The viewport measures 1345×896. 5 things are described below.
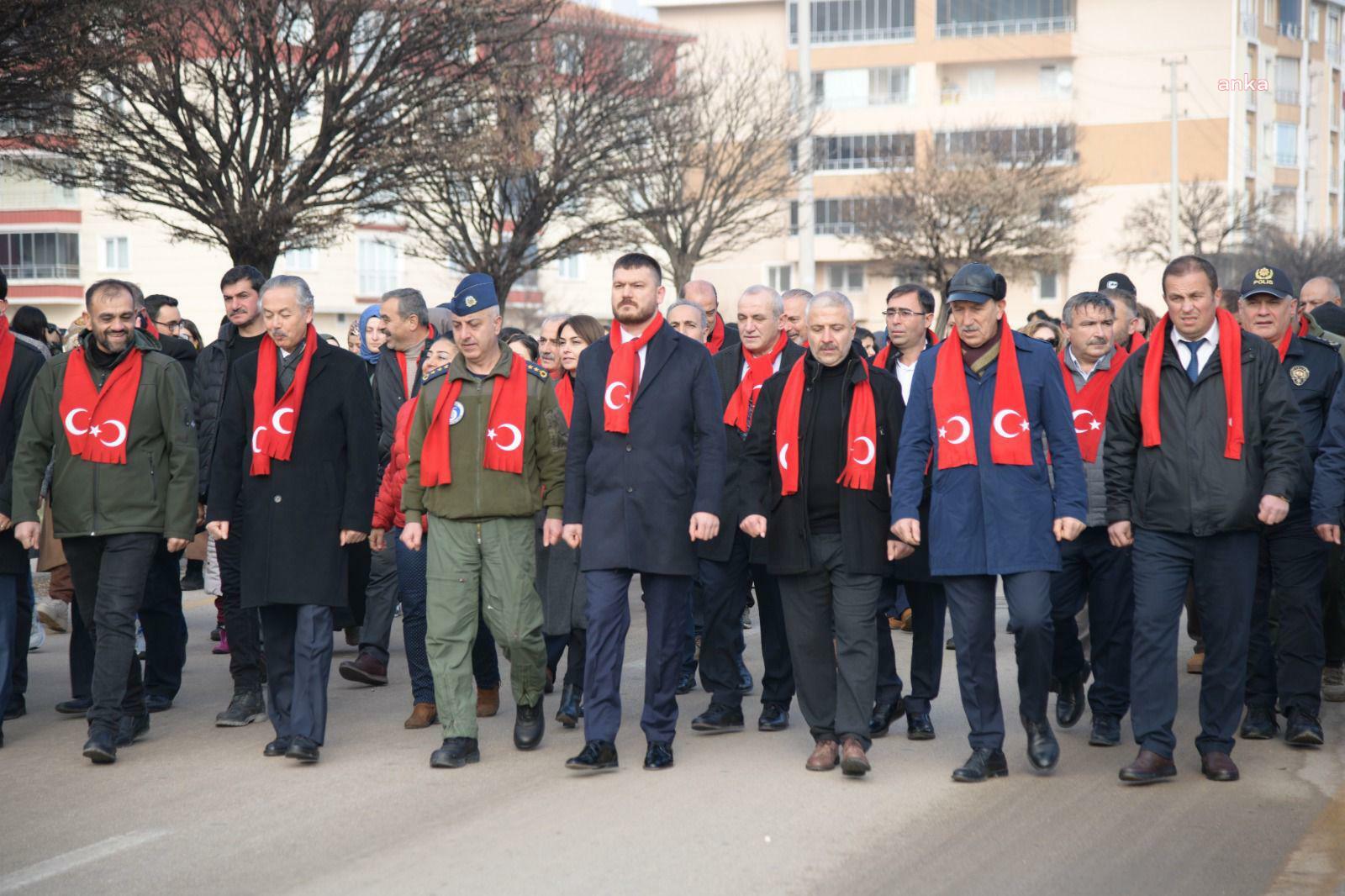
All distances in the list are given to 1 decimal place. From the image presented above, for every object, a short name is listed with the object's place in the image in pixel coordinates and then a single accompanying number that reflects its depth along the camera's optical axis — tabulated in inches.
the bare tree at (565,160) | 1190.9
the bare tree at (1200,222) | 2351.1
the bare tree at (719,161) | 1400.1
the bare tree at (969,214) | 2005.4
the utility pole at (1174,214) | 2363.4
